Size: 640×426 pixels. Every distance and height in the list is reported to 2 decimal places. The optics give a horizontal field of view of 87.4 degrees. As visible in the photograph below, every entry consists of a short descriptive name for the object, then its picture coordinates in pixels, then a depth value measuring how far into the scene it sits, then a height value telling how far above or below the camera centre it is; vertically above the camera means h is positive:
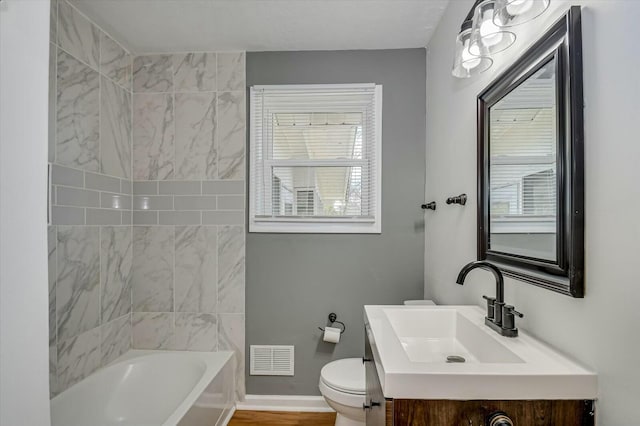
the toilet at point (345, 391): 1.75 -0.94
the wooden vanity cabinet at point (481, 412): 0.81 -0.48
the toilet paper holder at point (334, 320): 2.34 -0.74
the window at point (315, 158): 2.37 +0.41
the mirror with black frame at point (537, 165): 0.87 +0.16
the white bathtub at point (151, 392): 1.82 -1.07
